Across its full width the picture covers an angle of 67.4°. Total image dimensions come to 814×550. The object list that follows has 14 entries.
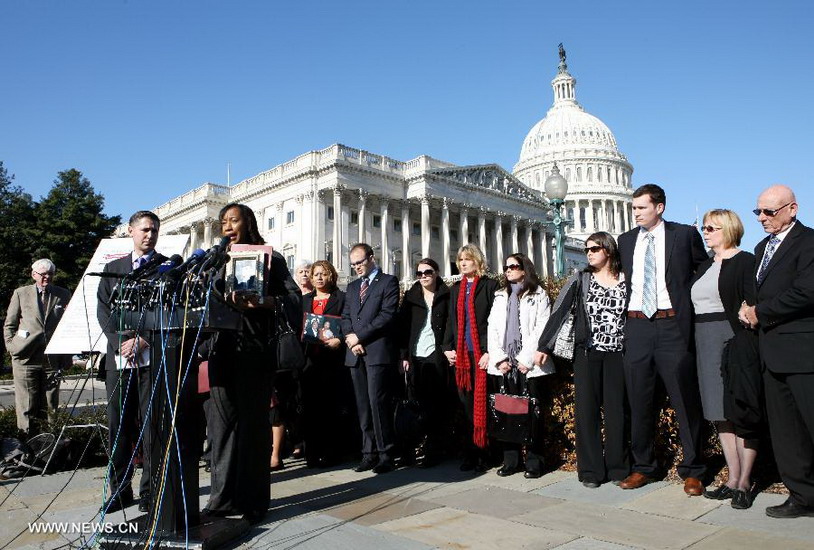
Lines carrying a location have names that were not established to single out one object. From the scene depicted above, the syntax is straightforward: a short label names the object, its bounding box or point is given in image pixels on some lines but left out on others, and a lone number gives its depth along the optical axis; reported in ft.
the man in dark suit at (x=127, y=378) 15.28
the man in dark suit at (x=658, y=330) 16.58
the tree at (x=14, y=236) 130.11
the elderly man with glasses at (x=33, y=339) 25.86
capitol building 177.06
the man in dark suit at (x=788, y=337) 13.79
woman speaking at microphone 14.10
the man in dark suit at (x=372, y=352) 20.74
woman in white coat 19.48
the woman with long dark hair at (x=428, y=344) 22.31
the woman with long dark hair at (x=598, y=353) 17.65
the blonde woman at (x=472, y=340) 20.34
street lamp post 48.57
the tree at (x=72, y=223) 142.72
